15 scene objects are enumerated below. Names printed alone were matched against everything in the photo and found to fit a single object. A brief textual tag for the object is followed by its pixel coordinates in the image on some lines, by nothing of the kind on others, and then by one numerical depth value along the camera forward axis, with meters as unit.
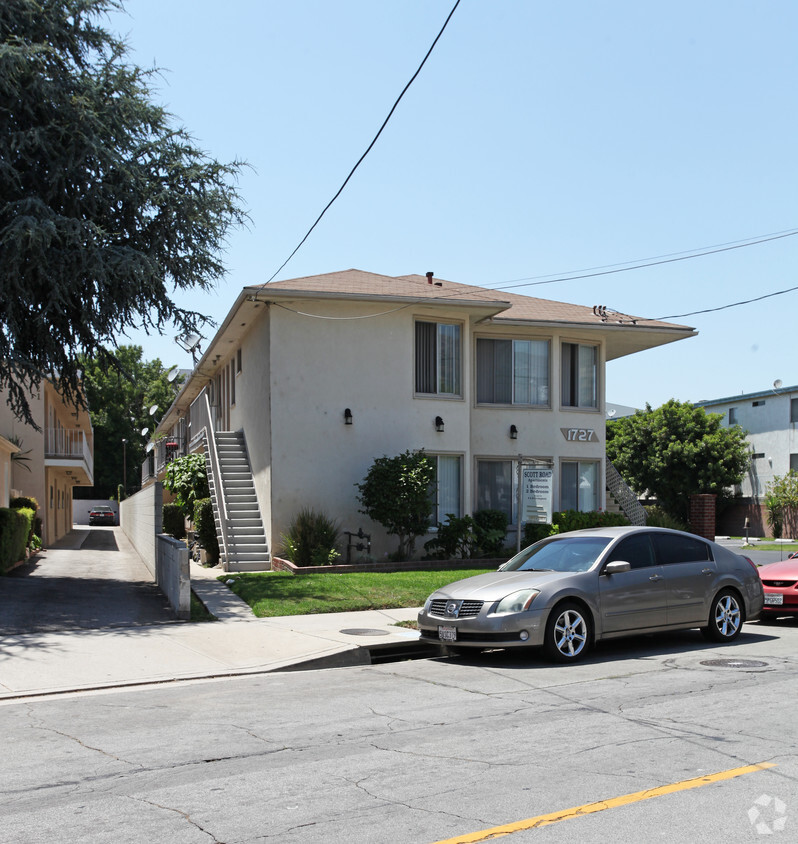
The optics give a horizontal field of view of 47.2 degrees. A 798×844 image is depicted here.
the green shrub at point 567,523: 22.28
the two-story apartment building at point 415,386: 20.84
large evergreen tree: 15.94
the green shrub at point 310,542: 19.61
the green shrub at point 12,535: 19.77
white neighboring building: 45.41
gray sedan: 10.06
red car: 13.17
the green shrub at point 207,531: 22.52
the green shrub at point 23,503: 28.82
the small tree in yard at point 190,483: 24.88
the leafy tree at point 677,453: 45.56
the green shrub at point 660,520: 24.55
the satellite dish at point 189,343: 24.22
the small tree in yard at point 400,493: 19.92
